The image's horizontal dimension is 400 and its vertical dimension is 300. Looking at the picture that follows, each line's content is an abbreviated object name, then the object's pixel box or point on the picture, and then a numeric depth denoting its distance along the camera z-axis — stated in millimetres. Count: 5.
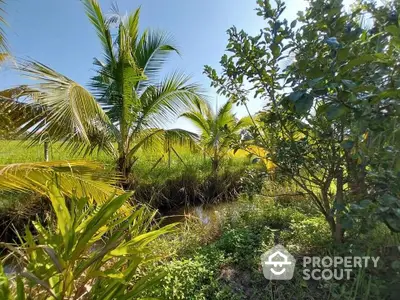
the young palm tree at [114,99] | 3137
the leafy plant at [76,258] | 1432
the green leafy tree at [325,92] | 976
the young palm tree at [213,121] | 7879
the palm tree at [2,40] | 2631
